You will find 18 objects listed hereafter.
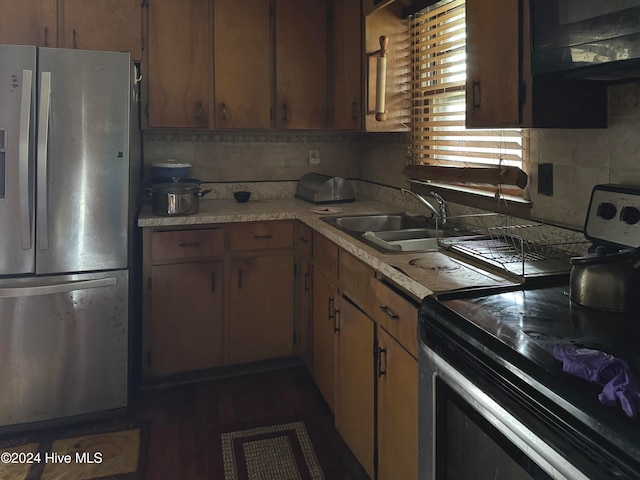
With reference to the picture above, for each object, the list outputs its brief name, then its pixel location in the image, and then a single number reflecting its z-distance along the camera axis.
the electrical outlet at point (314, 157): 3.50
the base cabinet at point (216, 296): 2.67
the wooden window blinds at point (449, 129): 1.99
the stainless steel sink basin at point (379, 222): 2.53
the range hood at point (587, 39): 1.04
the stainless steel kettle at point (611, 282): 1.13
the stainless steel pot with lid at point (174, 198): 2.65
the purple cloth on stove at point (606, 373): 0.73
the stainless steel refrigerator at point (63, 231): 2.20
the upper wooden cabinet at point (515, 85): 1.46
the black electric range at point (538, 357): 0.71
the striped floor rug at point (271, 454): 2.00
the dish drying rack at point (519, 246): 1.47
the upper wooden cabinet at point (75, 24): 2.62
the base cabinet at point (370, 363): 1.53
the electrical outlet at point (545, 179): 1.80
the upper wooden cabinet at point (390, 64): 2.71
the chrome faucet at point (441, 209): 2.12
